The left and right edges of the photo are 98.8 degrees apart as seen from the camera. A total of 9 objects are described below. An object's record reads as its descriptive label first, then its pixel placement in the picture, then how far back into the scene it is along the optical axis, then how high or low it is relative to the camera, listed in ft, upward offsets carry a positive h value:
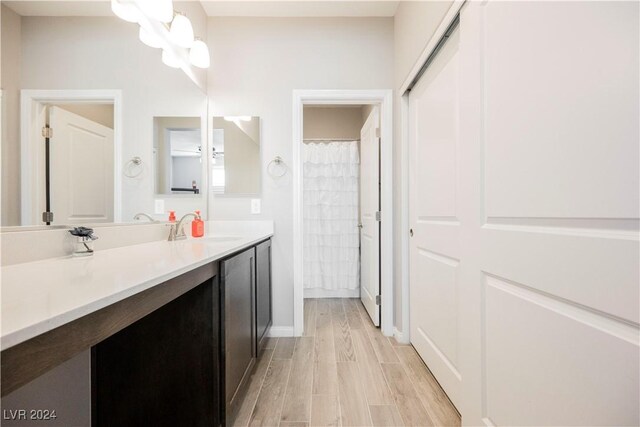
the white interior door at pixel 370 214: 7.76 -0.04
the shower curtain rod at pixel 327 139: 11.25 +3.02
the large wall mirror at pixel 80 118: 2.74 +1.22
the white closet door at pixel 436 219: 4.59 -0.12
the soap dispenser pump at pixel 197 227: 6.10 -0.32
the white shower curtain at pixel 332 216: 10.98 -0.14
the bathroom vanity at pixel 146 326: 1.45 -0.95
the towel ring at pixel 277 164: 7.33 +1.25
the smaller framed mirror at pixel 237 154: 7.36 +1.57
